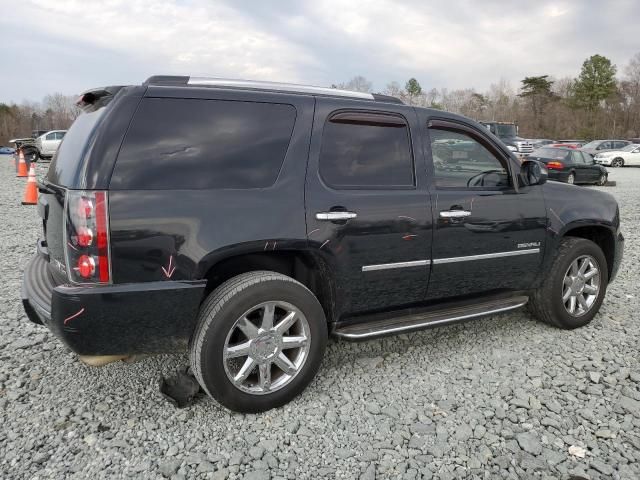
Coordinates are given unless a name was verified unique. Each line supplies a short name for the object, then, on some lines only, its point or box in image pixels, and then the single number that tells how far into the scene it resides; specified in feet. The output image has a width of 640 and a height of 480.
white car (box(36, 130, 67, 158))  83.61
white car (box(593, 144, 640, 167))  97.81
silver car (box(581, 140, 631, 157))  102.55
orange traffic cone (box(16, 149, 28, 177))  54.54
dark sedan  58.59
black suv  8.27
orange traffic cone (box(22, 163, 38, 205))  35.51
